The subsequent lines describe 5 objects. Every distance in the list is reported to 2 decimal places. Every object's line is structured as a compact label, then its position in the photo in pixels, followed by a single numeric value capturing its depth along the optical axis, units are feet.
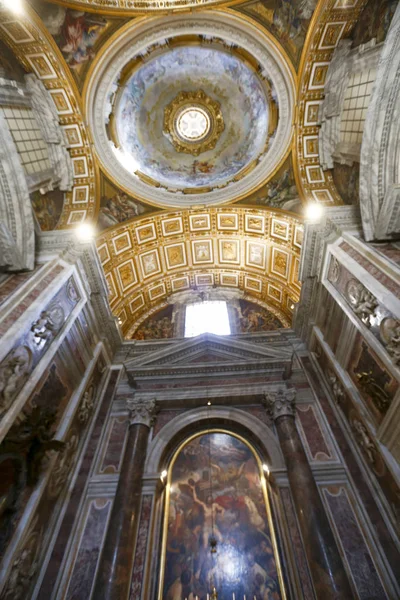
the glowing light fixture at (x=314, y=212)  30.97
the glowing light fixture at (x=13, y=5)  25.61
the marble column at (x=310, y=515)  18.84
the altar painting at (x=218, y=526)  20.87
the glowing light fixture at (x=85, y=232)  31.40
